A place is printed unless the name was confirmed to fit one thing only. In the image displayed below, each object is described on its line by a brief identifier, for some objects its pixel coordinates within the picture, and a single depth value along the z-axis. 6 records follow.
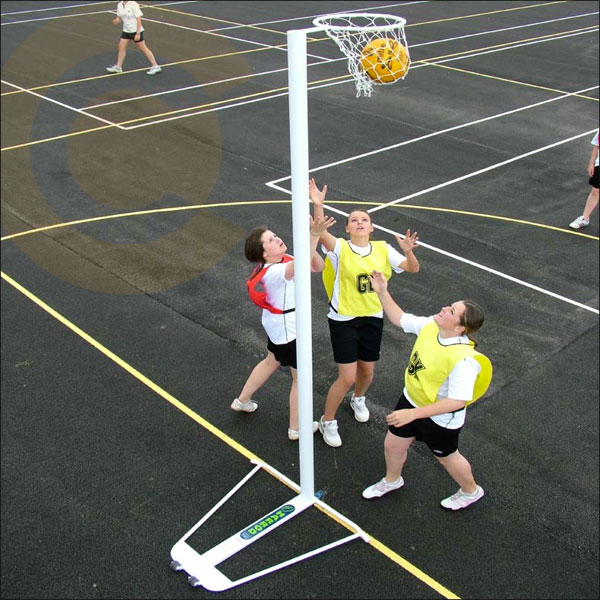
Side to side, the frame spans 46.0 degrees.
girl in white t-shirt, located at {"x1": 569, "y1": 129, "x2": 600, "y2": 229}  10.32
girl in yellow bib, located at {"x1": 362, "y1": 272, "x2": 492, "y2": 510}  4.71
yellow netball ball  5.48
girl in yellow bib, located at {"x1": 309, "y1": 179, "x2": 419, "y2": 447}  5.53
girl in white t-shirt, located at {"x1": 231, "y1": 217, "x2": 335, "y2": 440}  5.64
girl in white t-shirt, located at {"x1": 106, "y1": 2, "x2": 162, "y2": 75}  18.66
